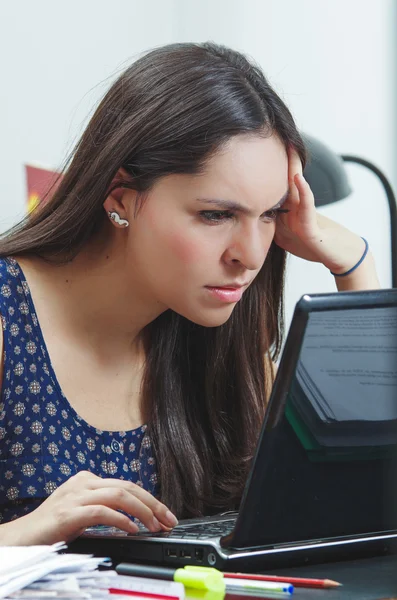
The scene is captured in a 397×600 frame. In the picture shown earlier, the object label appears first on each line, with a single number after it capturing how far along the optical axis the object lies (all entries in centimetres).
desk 133
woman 196
